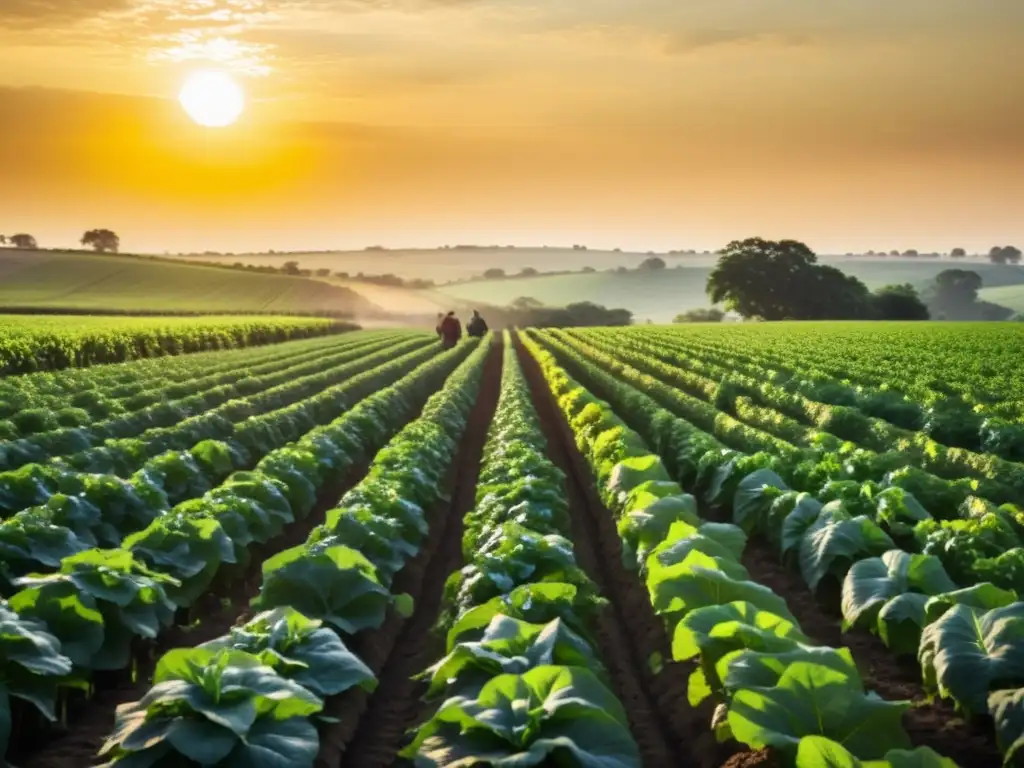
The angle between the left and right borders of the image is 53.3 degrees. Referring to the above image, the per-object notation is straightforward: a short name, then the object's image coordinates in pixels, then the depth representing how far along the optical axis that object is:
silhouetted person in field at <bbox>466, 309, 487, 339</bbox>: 55.81
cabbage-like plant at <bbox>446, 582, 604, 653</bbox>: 6.12
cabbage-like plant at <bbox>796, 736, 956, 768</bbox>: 3.92
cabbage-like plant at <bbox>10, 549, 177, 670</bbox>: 6.46
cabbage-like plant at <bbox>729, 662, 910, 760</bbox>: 4.45
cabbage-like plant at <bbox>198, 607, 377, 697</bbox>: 5.43
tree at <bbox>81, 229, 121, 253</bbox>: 142.75
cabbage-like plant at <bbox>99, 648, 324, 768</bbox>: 4.51
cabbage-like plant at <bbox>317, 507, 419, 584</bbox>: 8.55
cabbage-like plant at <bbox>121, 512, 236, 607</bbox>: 8.03
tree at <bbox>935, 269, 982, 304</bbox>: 144.38
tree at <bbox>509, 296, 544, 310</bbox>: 136.56
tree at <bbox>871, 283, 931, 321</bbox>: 97.94
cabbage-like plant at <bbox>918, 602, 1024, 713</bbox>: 5.18
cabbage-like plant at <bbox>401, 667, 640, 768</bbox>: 4.28
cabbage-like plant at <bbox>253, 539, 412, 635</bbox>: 7.19
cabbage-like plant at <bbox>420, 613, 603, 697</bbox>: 5.09
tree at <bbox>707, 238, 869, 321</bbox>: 94.94
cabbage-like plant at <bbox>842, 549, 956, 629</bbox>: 6.59
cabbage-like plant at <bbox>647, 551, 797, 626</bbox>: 6.10
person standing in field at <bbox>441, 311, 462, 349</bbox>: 46.25
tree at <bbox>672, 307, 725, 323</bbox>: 139.50
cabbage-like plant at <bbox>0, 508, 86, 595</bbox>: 7.89
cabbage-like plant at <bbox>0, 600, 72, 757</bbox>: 5.63
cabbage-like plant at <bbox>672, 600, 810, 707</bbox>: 5.23
